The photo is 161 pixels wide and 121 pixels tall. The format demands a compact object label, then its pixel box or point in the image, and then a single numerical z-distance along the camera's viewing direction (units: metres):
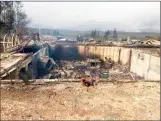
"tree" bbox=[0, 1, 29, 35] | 26.20
